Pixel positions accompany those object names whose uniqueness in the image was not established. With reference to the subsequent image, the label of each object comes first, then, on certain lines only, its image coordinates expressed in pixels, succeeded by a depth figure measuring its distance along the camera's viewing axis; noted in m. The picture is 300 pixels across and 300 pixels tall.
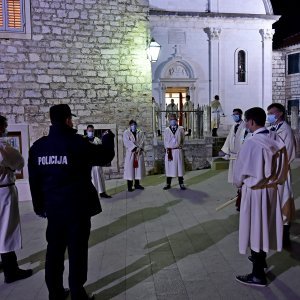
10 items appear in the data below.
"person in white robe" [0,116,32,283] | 4.06
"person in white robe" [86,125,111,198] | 8.04
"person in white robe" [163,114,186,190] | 9.05
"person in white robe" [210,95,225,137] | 14.88
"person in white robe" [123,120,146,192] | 9.10
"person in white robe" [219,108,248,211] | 6.96
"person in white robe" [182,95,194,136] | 13.80
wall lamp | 10.23
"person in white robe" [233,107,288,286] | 3.63
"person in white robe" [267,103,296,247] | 4.81
